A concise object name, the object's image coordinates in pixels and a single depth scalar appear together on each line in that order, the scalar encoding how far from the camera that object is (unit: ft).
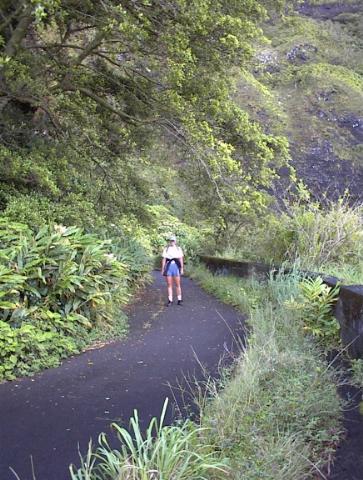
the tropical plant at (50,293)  21.99
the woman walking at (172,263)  39.58
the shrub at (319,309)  20.83
